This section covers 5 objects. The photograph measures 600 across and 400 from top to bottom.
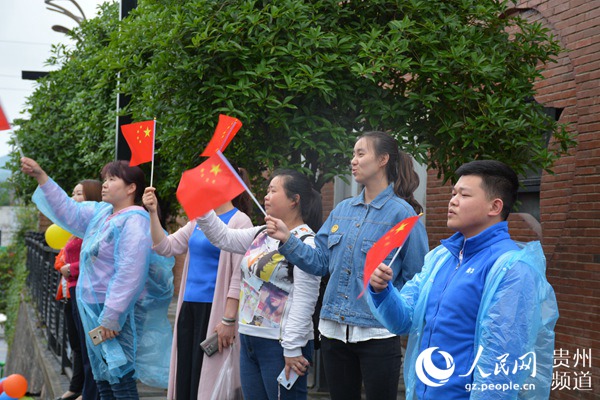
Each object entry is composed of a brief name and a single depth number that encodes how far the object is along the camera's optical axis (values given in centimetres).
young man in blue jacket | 280
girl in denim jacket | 385
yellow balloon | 952
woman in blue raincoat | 552
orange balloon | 671
